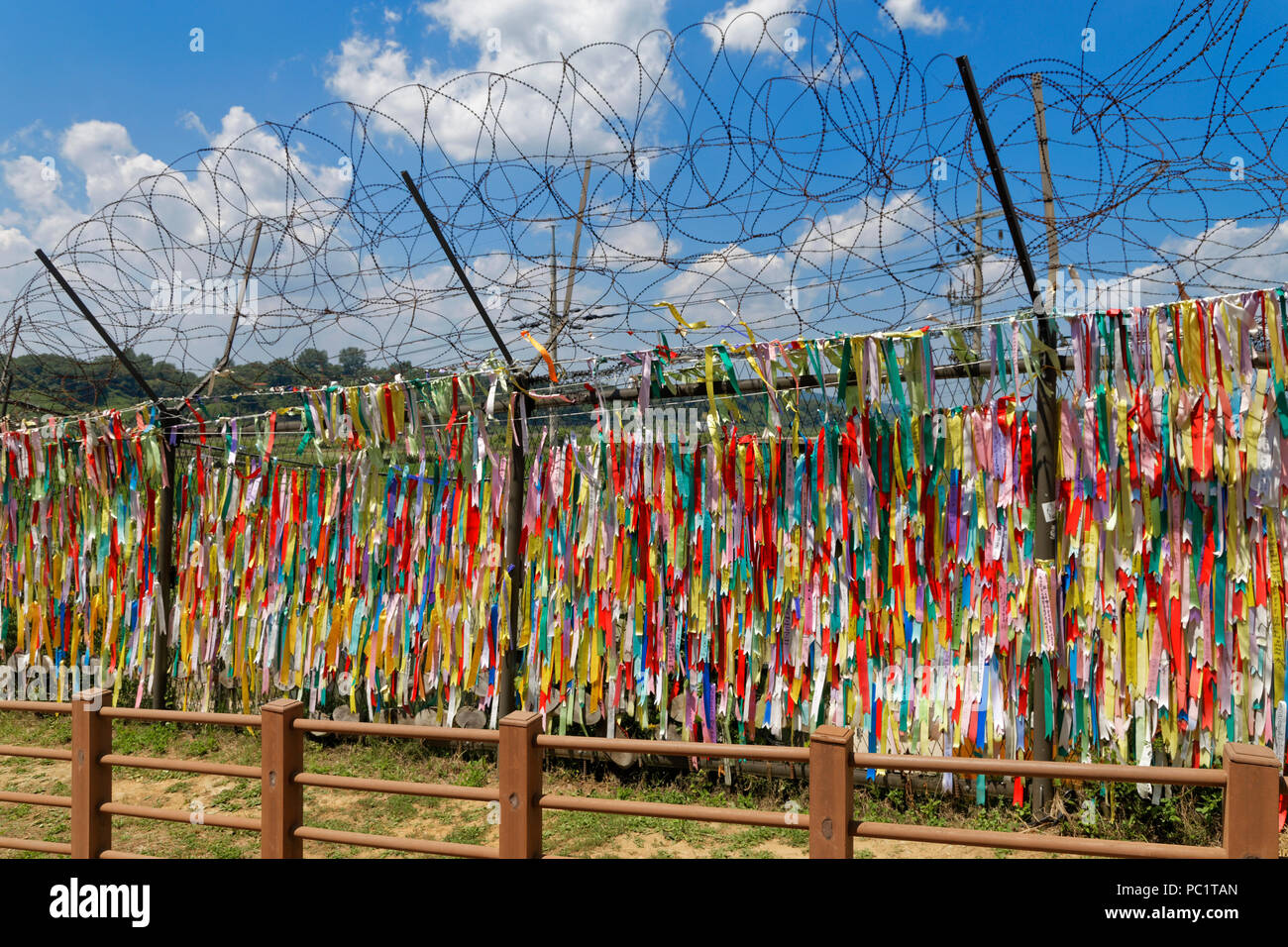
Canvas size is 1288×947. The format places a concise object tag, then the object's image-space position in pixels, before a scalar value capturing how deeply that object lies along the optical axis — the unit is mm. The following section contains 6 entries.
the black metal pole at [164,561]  5930
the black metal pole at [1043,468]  3844
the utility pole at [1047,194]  3883
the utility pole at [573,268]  4698
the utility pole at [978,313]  3922
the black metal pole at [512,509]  4809
